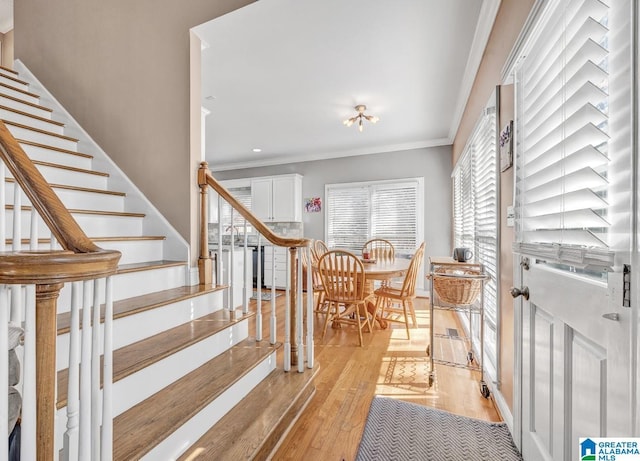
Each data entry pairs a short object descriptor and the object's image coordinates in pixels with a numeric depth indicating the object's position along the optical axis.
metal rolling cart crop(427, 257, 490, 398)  2.08
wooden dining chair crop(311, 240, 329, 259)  4.70
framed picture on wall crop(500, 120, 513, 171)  1.63
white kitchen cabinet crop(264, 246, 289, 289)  5.56
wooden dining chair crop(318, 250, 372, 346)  2.93
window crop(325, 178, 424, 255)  5.09
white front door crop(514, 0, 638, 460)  0.75
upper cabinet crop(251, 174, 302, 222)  5.79
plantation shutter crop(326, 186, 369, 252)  5.45
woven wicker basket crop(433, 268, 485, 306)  2.08
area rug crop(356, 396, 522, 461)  1.53
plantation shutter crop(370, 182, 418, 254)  5.10
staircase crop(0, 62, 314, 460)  1.26
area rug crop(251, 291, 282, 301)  4.76
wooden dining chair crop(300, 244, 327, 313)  3.32
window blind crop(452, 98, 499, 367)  2.14
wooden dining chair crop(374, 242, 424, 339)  3.06
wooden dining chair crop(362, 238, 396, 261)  4.39
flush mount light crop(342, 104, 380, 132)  3.56
